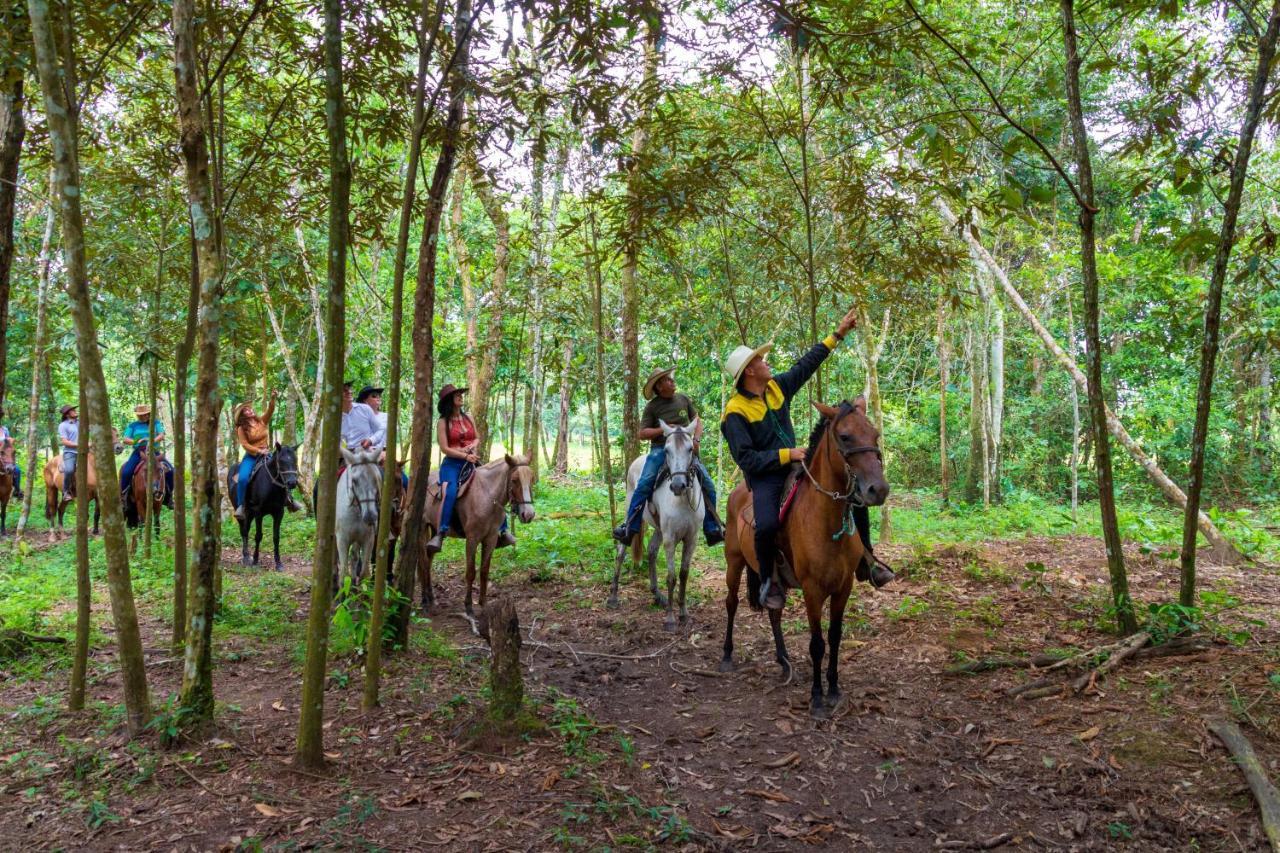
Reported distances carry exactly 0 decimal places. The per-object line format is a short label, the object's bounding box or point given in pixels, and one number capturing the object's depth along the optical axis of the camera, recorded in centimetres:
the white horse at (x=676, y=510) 795
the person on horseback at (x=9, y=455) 1429
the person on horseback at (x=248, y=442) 1149
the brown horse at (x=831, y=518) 516
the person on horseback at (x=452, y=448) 855
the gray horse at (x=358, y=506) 783
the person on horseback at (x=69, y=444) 1302
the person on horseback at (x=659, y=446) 860
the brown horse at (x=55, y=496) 1391
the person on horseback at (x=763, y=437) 604
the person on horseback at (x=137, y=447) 1281
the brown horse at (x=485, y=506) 843
